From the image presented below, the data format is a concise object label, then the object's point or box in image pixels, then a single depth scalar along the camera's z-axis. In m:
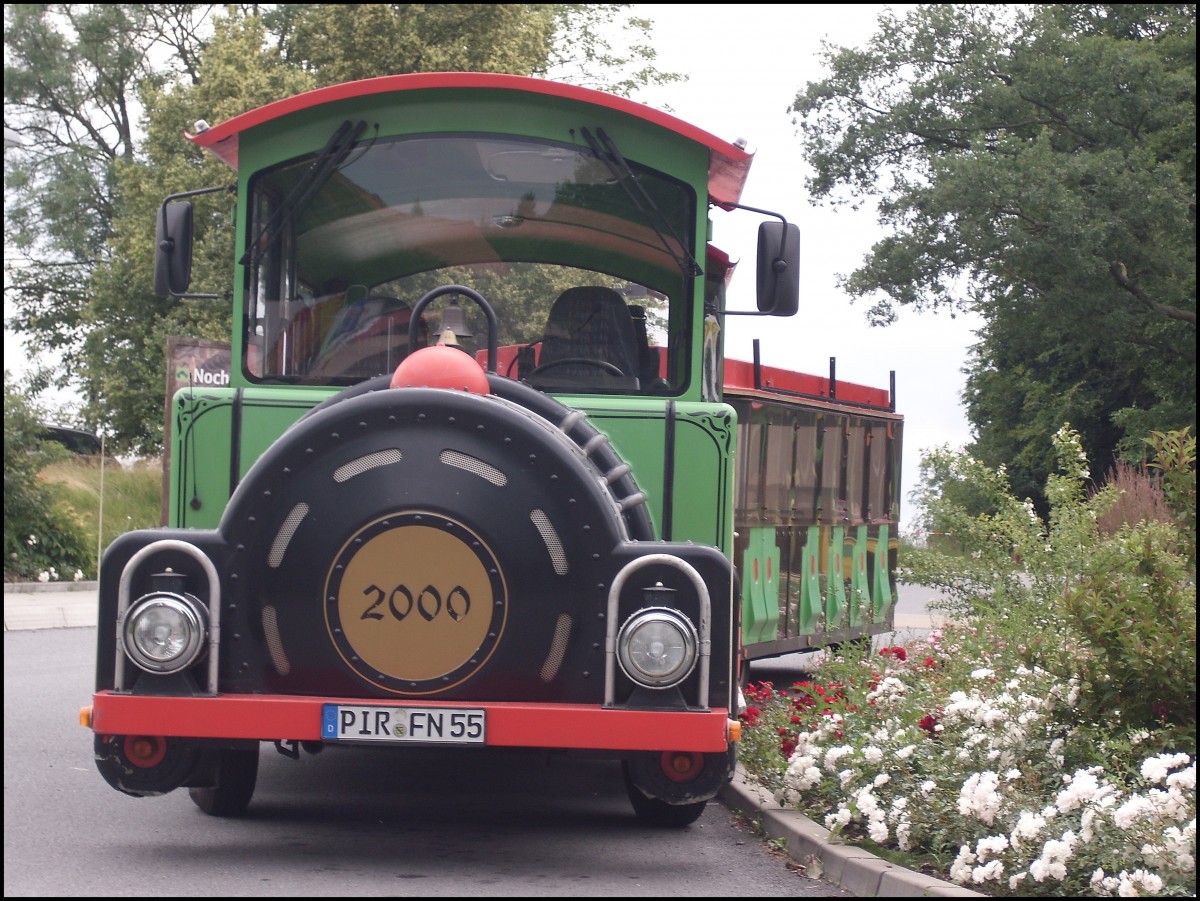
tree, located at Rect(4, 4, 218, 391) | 44.81
